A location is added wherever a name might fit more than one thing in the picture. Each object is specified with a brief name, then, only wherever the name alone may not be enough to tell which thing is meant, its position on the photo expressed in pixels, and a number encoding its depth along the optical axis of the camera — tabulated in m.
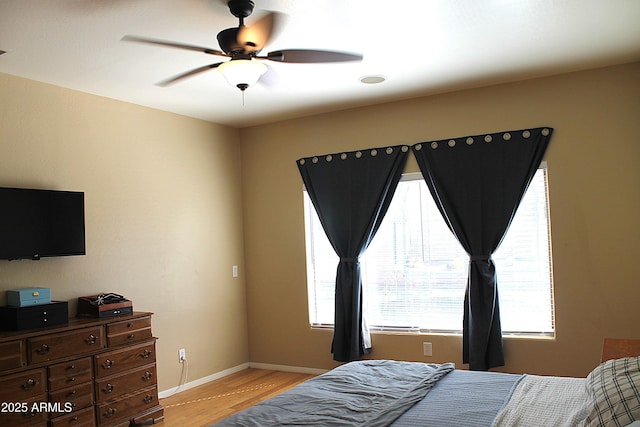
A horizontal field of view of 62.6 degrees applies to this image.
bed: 1.96
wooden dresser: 3.26
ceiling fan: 2.68
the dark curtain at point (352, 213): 4.96
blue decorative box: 3.52
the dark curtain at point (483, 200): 4.39
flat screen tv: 3.57
